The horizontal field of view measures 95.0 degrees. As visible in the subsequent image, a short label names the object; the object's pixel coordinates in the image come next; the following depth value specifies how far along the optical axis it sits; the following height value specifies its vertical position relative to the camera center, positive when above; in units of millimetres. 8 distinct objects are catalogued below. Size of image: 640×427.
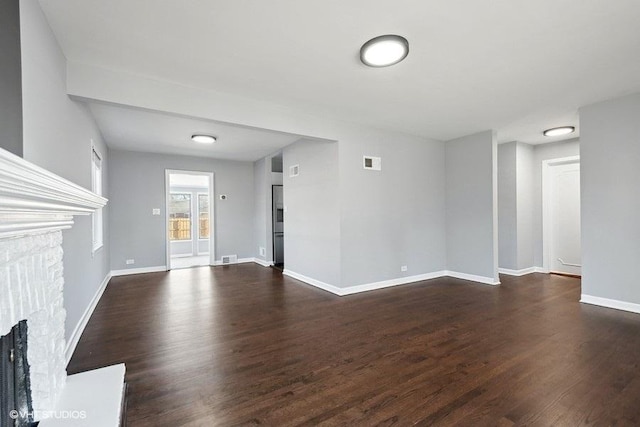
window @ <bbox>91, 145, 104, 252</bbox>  4094 +372
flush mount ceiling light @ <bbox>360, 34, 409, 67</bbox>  2297 +1332
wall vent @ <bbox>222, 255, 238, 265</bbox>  7039 -1081
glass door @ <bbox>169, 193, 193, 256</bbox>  9047 -311
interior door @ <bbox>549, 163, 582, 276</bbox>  5445 -169
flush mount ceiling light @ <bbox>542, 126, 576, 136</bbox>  4695 +1320
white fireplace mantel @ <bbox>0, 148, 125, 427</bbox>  870 -291
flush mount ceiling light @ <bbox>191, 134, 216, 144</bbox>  4903 +1303
